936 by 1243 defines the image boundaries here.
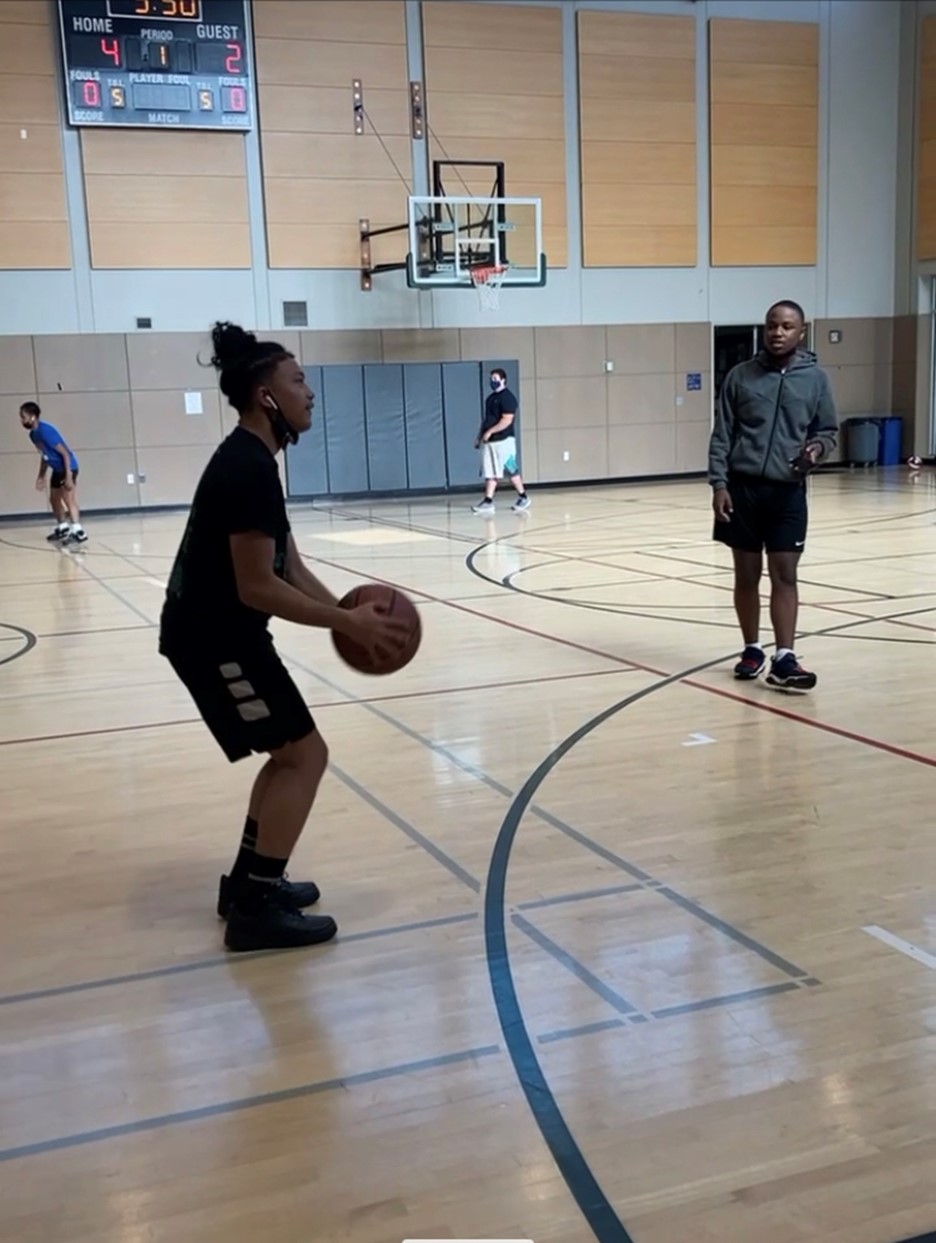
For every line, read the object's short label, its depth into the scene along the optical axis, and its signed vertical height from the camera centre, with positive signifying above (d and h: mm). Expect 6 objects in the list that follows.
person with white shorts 15883 -790
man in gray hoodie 5754 -390
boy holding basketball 3111 -598
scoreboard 17312 +4712
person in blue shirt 13258 -811
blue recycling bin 22719 -1333
